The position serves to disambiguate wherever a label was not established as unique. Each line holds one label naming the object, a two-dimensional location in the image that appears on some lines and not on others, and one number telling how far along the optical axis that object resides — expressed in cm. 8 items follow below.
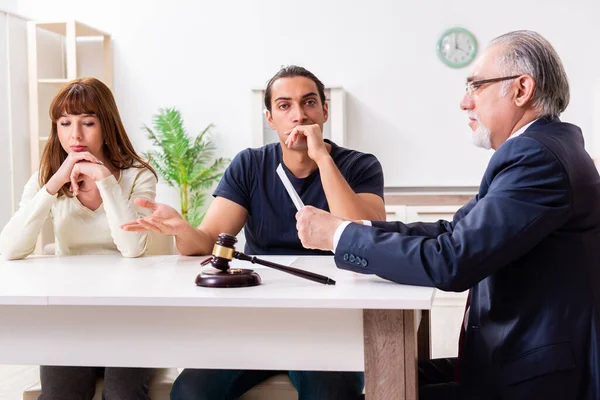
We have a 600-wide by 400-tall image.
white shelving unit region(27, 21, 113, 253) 604
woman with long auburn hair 227
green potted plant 620
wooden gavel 160
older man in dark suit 145
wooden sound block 156
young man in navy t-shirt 232
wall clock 600
